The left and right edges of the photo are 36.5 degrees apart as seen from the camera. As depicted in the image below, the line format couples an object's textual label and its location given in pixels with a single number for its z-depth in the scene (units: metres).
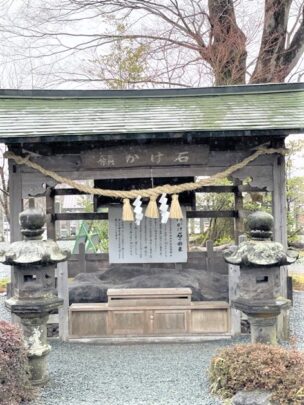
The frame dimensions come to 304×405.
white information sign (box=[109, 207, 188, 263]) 8.14
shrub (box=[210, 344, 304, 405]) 3.98
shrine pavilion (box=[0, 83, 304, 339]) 6.46
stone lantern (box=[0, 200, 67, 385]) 4.91
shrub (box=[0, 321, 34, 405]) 4.16
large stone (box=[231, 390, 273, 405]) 3.93
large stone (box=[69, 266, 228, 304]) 7.89
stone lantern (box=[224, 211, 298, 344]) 4.68
